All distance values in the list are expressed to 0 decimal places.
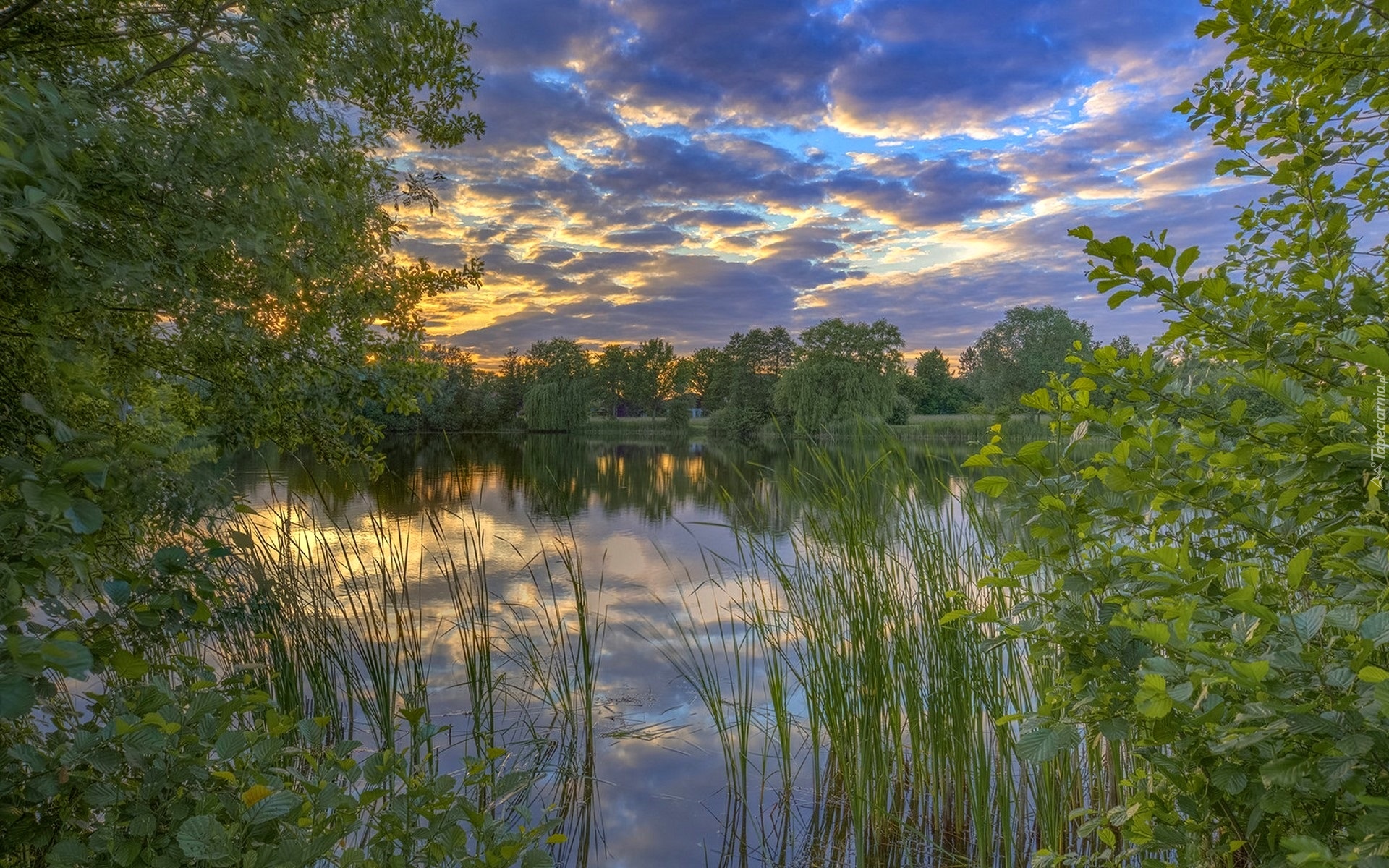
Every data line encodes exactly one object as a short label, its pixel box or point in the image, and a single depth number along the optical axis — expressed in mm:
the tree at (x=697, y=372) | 62156
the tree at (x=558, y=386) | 44062
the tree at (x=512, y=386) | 52469
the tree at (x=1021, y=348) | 34906
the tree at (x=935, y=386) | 49875
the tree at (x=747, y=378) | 49219
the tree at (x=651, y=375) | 61156
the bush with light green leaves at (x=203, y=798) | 1236
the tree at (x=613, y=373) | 61250
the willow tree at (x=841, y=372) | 31609
